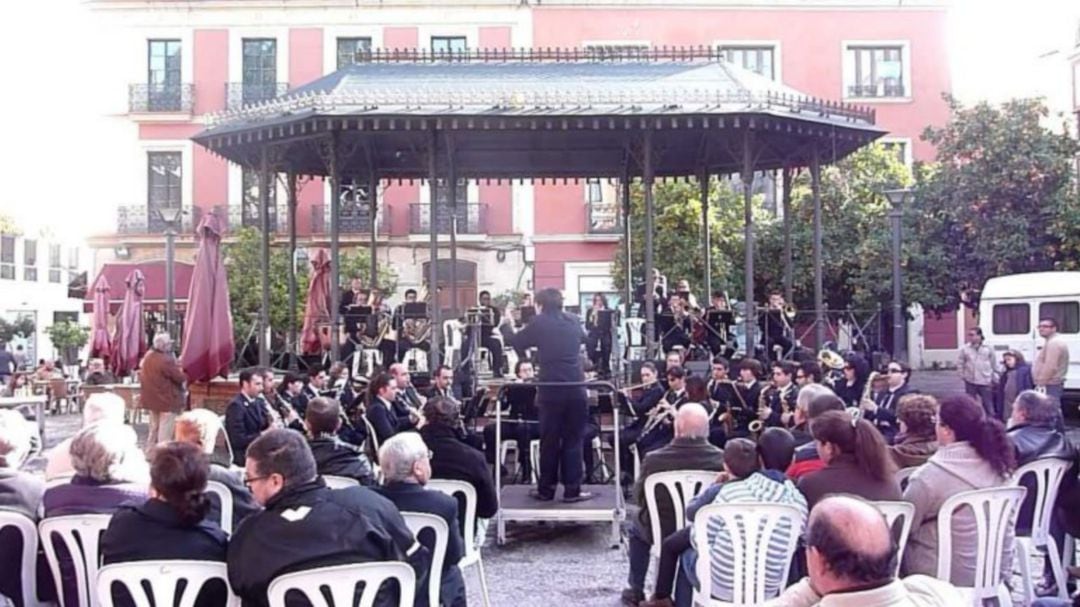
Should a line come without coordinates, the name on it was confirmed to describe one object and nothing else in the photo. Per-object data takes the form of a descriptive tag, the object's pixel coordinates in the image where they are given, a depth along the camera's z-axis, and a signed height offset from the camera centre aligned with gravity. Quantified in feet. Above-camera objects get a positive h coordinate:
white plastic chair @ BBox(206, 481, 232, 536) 16.15 -2.87
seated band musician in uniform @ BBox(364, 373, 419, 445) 28.25 -2.57
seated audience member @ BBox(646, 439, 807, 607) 14.85 -2.68
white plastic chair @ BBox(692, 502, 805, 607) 14.71 -3.19
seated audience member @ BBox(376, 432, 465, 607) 15.56 -2.58
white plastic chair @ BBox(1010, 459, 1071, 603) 18.37 -3.48
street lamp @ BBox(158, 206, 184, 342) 53.93 +2.39
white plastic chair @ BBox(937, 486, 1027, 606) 15.29 -3.25
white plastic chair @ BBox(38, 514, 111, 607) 14.10 -3.10
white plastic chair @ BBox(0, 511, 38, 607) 14.42 -3.31
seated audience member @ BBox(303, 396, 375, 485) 19.34 -2.48
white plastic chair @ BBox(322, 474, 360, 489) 17.78 -2.85
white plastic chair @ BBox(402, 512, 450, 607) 15.21 -3.31
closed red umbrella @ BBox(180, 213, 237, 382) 38.75 +0.19
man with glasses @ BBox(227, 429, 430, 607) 11.96 -2.47
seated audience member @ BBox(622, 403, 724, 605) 18.69 -2.62
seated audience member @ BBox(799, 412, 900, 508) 15.44 -2.23
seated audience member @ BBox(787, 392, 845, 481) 17.08 -2.47
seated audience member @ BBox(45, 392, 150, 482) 15.58 -2.11
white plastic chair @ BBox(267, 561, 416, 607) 11.66 -3.03
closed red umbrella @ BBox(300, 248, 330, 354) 47.06 +0.83
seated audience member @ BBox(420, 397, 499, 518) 19.98 -2.84
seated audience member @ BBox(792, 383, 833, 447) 22.15 -2.10
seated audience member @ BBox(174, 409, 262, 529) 16.51 -2.39
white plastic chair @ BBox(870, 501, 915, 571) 14.96 -2.91
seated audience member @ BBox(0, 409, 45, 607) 14.49 -2.52
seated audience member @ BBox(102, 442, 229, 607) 12.36 -2.52
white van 56.54 +0.51
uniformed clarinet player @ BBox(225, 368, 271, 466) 28.91 -2.70
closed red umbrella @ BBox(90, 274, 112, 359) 57.52 -0.16
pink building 96.48 +24.67
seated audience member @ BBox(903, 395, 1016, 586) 15.47 -2.45
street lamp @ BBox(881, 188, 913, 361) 46.78 +3.29
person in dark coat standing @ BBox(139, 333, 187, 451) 37.19 -2.34
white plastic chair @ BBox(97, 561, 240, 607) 12.09 -3.09
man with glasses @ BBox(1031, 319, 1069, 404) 46.19 -2.06
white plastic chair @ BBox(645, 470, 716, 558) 18.29 -3.02
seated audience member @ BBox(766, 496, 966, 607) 8.71 -2.09
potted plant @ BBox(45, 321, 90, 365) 93.04 -1.26
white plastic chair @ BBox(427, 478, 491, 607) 18.63 -3.53
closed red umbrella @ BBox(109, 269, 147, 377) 52.21 -0.67
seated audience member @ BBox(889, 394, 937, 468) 19.19 -2.16
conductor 26.78 -2.21
